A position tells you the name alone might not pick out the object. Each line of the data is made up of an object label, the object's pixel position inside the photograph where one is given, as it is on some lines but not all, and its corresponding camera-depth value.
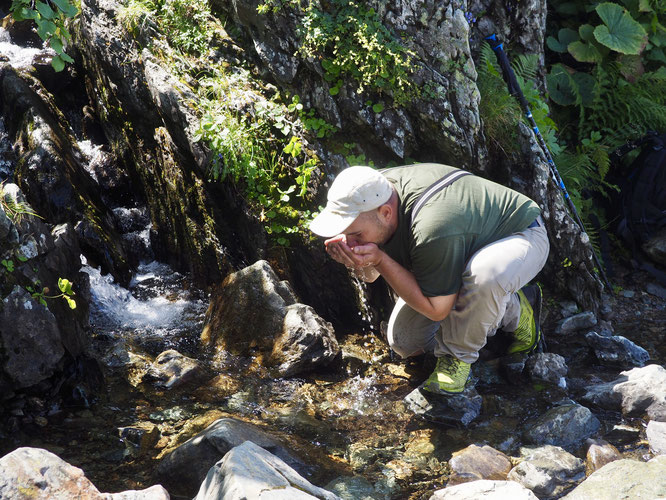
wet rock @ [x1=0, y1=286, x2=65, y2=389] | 4.49
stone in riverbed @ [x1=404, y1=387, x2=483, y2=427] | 4.71
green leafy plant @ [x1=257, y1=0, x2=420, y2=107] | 5.71
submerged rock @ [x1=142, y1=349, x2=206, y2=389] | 5.06
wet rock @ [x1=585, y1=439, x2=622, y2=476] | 4.21
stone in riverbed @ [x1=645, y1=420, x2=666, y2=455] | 4.31
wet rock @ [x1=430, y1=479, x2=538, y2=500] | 3.57
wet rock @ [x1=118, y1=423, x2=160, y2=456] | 4.27
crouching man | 4.10
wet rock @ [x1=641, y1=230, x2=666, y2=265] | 7.05
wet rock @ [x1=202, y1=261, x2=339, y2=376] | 5.28
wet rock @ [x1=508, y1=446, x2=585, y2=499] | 3.99
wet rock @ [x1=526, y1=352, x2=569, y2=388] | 5.26
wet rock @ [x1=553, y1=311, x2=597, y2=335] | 6.07
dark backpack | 7.13
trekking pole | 6.44
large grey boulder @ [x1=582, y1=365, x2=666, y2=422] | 4.67
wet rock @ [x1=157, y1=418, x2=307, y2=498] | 3.81
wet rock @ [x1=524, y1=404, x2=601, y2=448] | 4.50
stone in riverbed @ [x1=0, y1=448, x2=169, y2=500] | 3.02
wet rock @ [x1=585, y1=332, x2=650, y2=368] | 5.57
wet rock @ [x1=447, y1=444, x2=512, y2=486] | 4.10
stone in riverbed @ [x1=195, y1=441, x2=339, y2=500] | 2.93
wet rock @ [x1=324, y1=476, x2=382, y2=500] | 3.88
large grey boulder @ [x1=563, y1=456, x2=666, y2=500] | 3.56
